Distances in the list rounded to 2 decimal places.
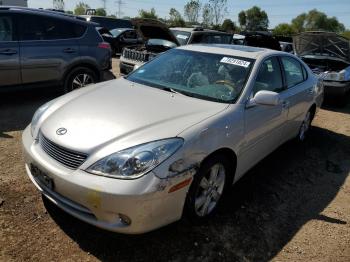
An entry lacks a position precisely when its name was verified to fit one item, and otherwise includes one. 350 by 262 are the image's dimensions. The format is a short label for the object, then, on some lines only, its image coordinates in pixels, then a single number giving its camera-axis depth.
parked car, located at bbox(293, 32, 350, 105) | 8.97
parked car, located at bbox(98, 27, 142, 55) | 16.98
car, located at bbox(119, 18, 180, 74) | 8.78
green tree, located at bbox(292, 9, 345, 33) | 84.84
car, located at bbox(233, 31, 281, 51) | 10.20
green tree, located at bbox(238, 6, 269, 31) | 80.06
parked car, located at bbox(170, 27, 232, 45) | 10.16
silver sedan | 2.76
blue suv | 6.25
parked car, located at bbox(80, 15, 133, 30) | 20.86
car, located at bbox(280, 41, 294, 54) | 14.38
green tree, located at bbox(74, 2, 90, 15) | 72.12
